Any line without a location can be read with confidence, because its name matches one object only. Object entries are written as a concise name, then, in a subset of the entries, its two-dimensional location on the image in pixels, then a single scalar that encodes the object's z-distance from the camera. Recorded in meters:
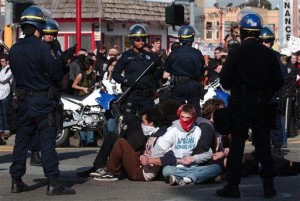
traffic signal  22.80
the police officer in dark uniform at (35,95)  10.56
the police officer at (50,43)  12.93
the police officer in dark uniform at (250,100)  10.14
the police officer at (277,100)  13.53
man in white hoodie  11.47
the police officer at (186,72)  14.46
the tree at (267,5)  101.80
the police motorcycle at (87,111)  18.36
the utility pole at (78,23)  23.90
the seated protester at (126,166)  11.78
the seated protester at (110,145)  12.05
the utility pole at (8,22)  19.59
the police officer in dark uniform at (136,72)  14.38
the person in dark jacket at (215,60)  21.21
